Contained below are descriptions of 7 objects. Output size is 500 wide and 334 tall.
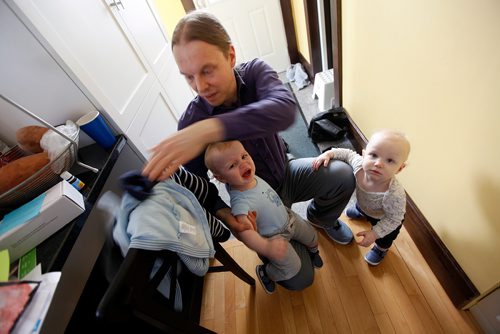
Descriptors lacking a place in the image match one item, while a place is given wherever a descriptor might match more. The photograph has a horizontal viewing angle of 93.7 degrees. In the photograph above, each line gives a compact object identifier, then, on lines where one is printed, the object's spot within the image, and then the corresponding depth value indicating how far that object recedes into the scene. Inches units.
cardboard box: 23.3
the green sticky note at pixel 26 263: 21.7
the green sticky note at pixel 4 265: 18.8
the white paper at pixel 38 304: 16.7
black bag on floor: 64.2
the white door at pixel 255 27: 94.3
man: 22.7
